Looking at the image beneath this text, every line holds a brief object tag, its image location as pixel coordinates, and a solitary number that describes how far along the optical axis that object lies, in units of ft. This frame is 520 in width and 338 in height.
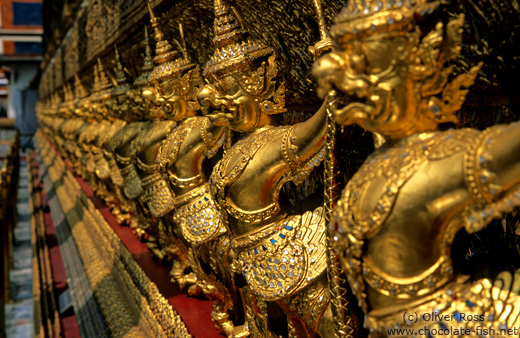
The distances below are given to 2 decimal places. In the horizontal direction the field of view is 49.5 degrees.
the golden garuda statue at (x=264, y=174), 3.61
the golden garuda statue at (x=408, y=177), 2.25
